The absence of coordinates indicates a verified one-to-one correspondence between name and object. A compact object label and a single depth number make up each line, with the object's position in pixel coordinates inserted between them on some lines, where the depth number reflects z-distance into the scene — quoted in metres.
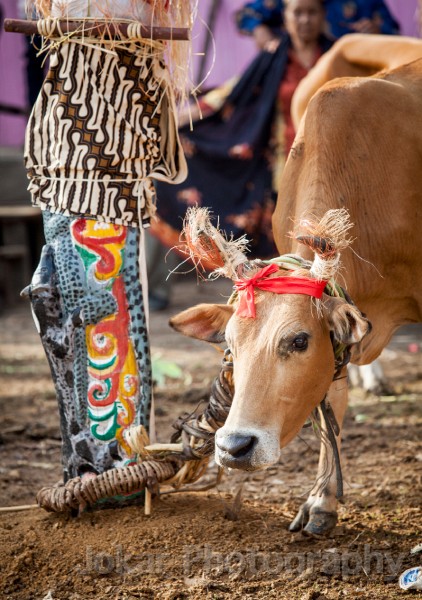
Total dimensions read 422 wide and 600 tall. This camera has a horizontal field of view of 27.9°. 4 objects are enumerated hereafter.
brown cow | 2.83
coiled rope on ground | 3.25
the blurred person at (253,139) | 6.81
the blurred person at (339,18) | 7.84
